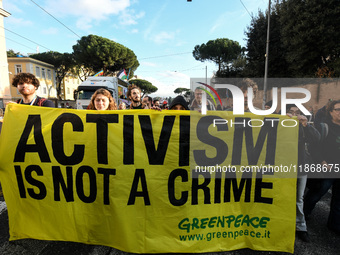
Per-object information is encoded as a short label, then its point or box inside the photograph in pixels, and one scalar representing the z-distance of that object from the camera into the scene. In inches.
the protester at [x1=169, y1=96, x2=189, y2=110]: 110.2
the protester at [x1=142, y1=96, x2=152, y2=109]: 212.2
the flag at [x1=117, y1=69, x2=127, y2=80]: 850.5
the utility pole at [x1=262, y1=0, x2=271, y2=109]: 553.8
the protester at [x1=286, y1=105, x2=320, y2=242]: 89.2
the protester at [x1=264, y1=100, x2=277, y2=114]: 135.2
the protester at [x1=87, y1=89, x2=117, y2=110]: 105.3
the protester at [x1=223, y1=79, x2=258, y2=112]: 111.7
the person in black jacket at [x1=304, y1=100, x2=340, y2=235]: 94.3
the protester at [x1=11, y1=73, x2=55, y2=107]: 99.3
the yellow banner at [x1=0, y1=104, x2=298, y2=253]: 80.6
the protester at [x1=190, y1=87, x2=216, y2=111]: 123.5
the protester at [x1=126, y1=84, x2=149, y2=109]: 161.2
